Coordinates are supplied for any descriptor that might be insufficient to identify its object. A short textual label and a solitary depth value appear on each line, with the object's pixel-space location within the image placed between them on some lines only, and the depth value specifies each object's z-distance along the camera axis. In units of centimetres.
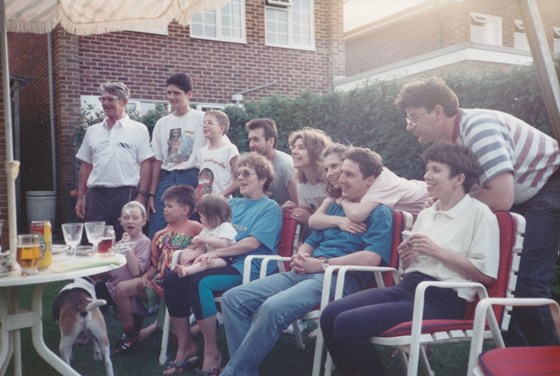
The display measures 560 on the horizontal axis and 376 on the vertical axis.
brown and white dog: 332
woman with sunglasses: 354
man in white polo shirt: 491
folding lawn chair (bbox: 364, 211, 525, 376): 251
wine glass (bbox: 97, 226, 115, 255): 320
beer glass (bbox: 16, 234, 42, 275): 266
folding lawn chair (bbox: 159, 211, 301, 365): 380
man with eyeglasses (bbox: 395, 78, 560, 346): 274
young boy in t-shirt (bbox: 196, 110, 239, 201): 465
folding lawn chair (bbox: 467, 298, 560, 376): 189
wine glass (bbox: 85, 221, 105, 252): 314
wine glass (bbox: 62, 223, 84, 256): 312
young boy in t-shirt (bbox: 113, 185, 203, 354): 398
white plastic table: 280
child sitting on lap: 380
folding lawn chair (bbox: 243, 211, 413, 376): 303
